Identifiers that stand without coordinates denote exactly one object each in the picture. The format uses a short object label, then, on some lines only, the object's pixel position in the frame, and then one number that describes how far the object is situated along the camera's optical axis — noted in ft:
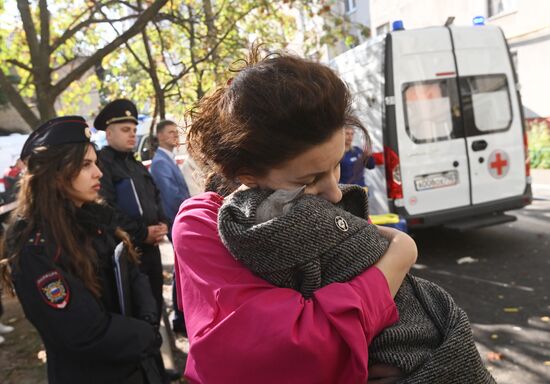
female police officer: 6.11
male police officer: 11.61
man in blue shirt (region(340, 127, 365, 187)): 16.35
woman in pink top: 2.88
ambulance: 18.80
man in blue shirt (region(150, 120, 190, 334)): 14.69
